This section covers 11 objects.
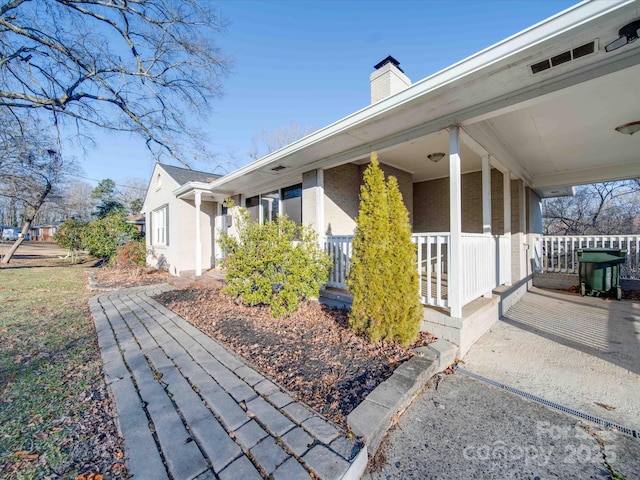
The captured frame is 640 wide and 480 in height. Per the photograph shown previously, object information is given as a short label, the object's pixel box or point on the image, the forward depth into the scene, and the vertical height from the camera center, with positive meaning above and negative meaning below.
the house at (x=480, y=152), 2.66 +1.62
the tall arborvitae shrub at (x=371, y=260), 3.36 -0.30
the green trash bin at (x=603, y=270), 5.93 -0.79
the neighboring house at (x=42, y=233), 49.81 +1.31
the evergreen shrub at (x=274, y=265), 4.58 -0.47
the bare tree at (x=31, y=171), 10.80 +3.04
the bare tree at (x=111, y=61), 8.20 +5.98
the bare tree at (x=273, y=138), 23.63 +8.71
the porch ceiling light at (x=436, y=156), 5.86 +1.71
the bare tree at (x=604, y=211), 15.66 +1.35
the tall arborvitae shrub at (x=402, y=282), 3.29 -0.55
